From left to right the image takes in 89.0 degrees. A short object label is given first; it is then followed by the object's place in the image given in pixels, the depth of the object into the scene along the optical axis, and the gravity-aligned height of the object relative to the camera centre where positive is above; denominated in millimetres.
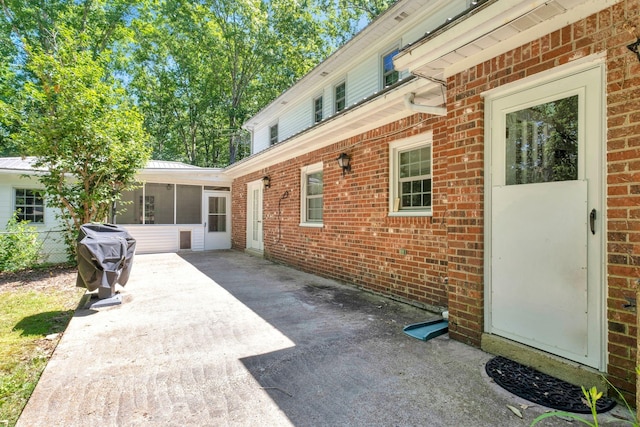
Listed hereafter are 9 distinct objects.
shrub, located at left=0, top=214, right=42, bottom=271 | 7543 -876
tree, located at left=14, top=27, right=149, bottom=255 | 6943 +1727
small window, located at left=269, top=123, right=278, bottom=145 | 13060 +3147
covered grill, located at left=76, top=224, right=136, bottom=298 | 4273 -648
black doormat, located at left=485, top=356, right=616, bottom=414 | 2174 -1296
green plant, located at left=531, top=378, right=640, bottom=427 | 1250 -1189
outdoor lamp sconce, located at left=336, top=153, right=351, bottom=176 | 6215 +969
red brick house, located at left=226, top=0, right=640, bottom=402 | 2213 +300
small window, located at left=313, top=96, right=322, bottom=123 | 10215 +3248
